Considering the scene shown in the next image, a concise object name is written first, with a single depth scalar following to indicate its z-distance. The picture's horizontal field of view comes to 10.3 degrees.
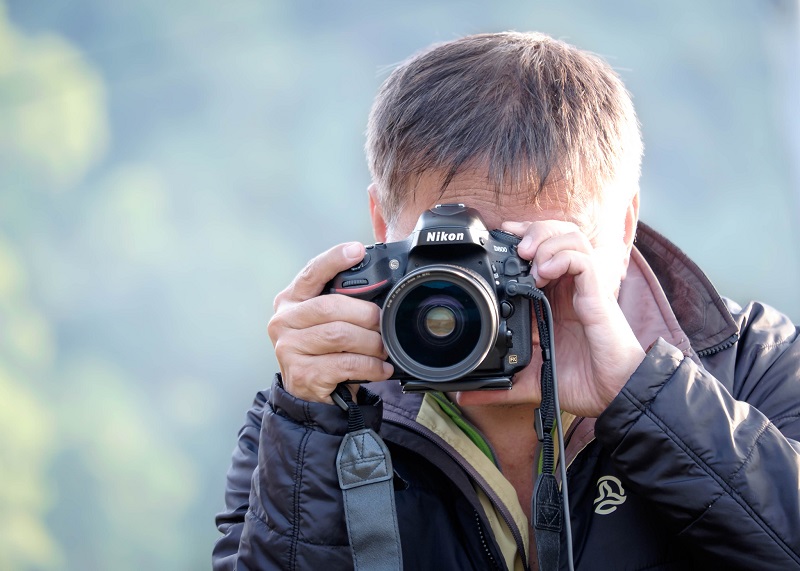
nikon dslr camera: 3.07
